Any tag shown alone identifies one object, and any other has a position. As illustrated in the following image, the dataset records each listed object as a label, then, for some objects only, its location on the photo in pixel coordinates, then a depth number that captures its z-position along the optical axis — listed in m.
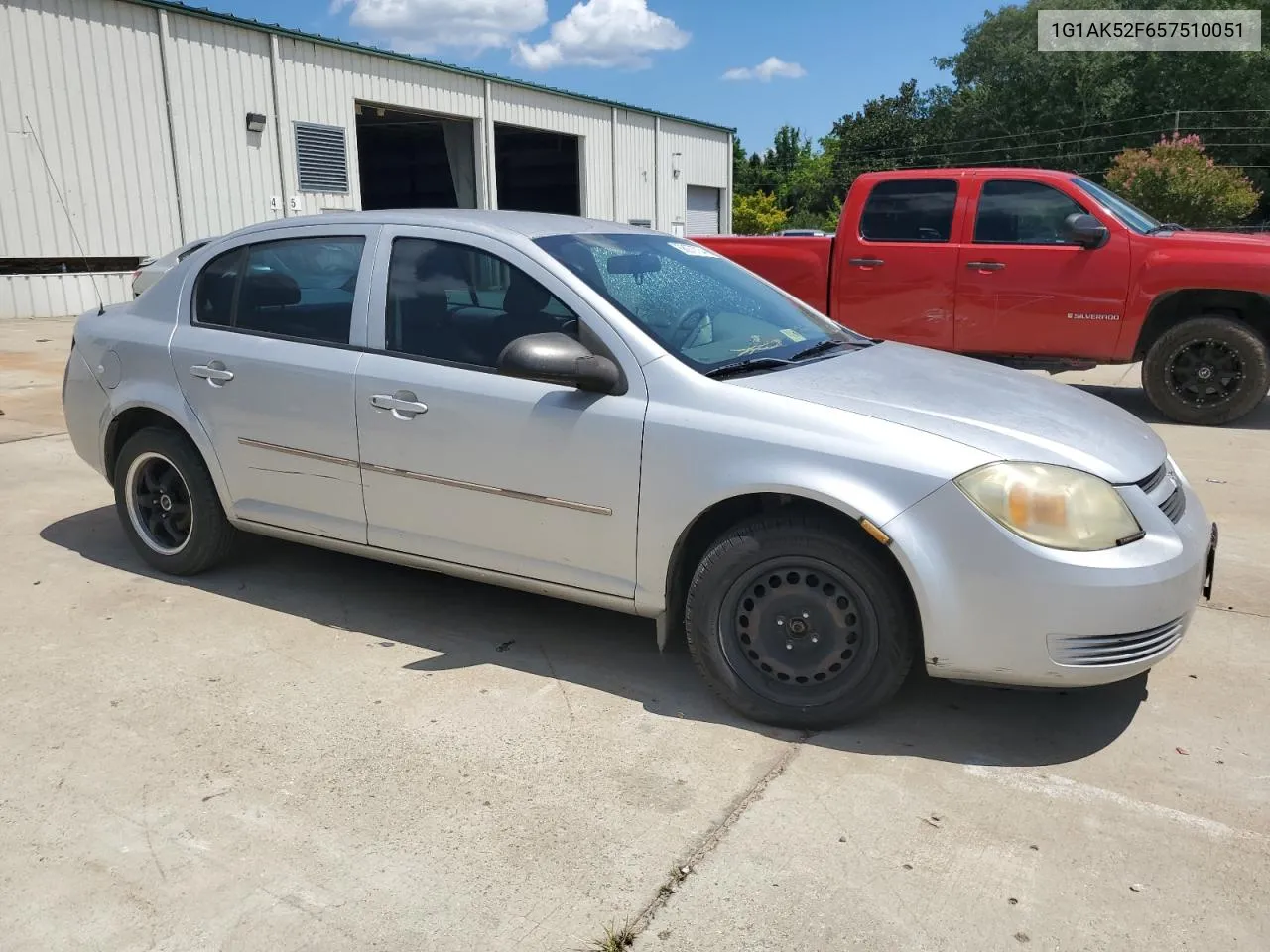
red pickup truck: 7.95
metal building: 15.58
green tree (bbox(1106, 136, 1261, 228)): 23.12
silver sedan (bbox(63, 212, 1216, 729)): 3.07
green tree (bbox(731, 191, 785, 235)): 54.31
